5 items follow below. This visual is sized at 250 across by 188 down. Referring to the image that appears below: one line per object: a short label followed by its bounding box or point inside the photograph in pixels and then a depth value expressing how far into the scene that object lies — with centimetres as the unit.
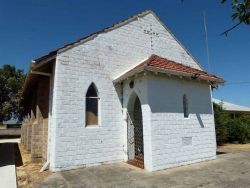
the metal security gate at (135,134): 1077
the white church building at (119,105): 929
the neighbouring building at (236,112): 2669
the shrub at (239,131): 2045
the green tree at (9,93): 3666
